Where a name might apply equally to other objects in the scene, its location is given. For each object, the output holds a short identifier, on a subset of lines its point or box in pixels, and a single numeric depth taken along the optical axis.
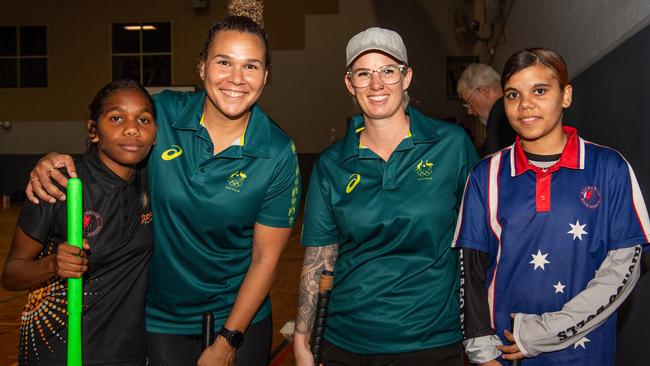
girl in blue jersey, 1.81
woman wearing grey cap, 1.95
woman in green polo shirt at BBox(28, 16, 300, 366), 2.09
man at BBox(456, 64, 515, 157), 4.91
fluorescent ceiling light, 16.42
